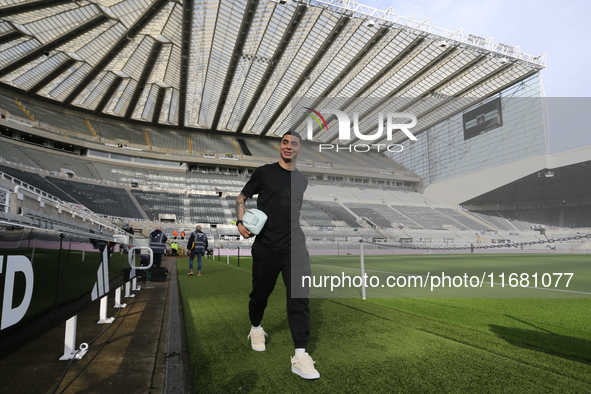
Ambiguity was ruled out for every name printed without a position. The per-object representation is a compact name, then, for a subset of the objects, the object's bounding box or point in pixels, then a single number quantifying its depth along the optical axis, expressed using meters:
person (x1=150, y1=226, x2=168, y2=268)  8.91
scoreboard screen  29.50
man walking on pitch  2.60
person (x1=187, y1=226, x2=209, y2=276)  10.04
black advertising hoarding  1.49
